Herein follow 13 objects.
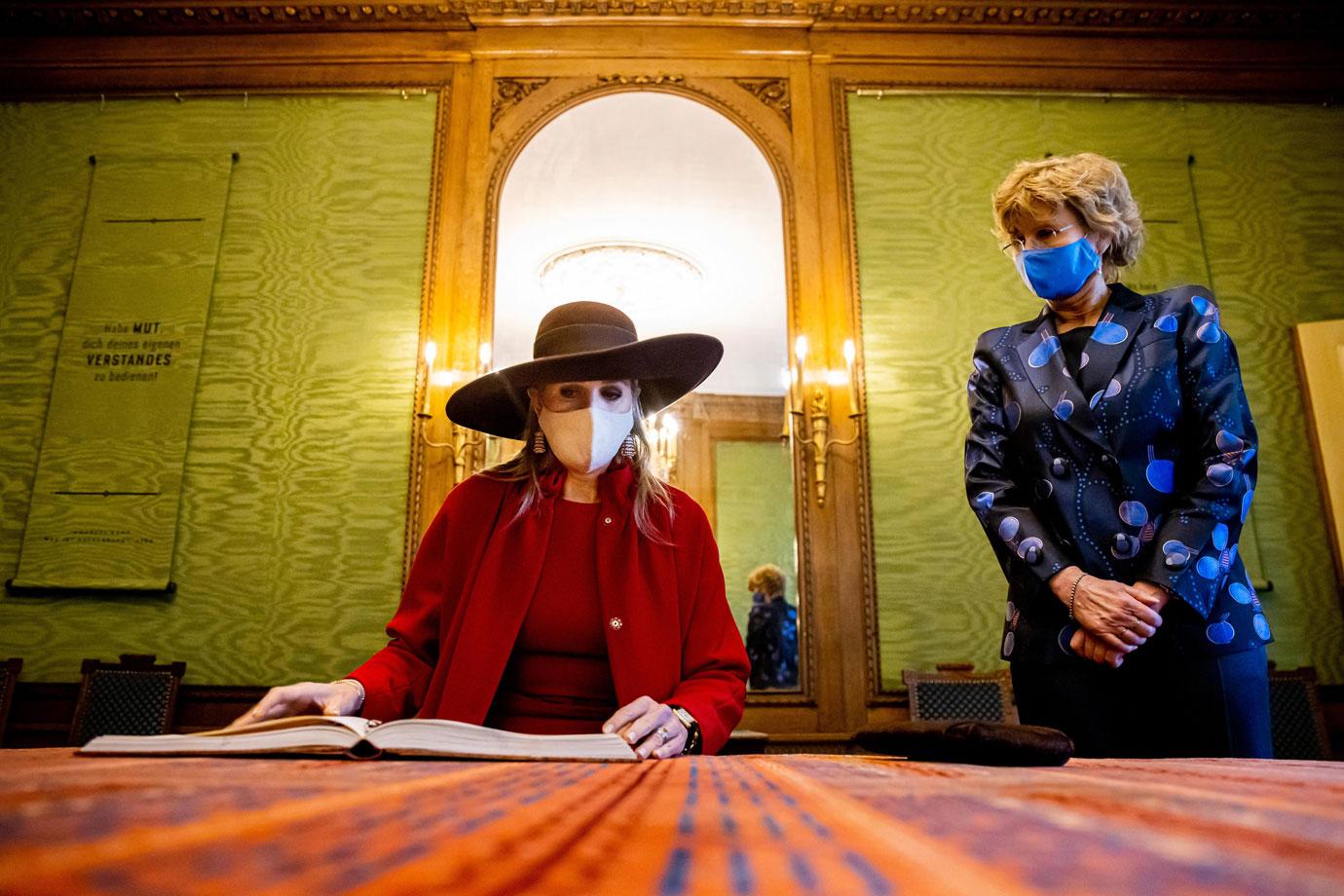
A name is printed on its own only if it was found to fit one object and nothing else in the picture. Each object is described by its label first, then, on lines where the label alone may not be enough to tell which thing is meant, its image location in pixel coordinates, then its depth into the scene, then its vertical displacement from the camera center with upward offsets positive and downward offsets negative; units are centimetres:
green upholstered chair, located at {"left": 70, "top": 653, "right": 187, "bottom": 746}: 309 -26
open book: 71 -10
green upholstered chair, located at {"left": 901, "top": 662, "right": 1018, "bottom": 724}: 308 -25
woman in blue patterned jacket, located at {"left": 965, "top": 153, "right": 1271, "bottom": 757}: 129 +25
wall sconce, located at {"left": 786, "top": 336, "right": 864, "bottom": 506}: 355 +97
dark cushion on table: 71 -10
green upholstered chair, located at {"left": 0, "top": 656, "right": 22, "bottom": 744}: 320 -19
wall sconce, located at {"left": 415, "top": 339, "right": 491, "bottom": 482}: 354 +85
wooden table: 18 -6
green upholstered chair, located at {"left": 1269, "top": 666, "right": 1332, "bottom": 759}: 312 -34
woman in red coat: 144 +10
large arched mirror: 421 +257
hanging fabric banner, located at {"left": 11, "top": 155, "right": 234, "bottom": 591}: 347 +113
